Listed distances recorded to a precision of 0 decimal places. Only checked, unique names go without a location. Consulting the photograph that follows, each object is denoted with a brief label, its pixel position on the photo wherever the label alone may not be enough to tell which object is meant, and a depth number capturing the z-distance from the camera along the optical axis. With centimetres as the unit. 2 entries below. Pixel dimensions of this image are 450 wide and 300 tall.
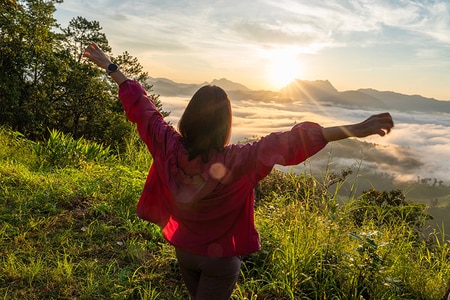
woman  171
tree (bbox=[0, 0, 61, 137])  2392
